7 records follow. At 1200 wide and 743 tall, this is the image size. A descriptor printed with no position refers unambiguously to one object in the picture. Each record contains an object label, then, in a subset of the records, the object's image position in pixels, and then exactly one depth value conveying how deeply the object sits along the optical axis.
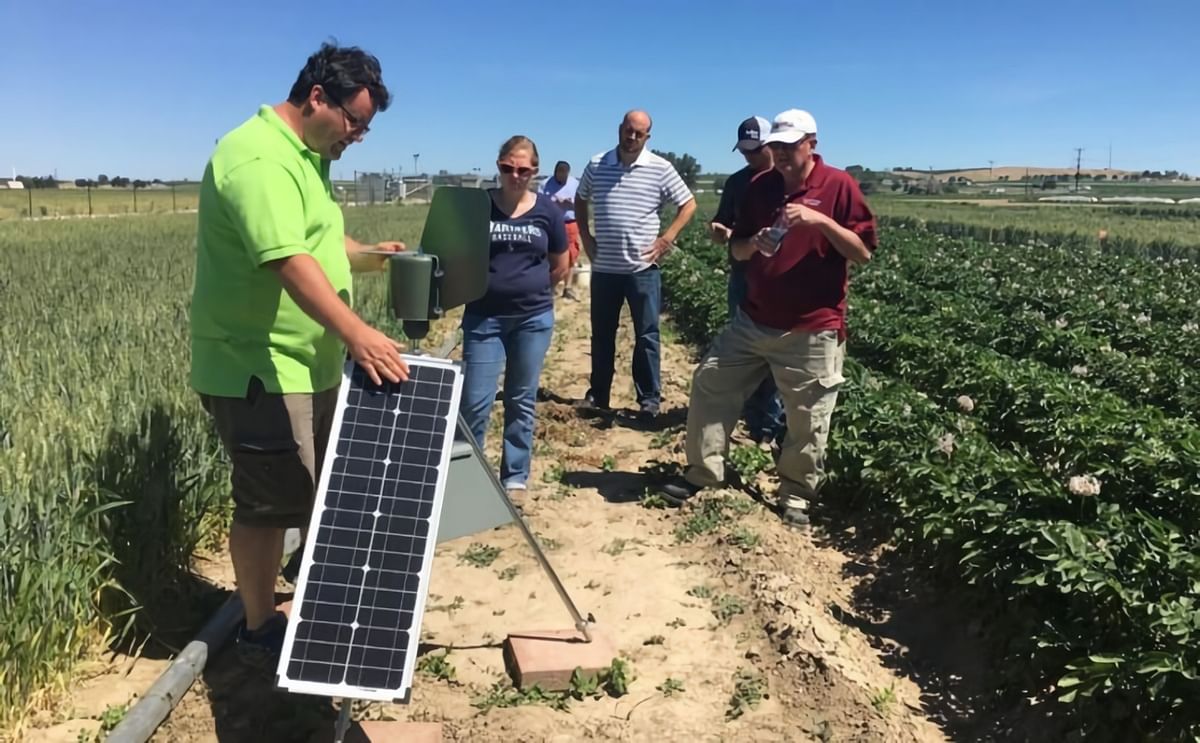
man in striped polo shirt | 6.22
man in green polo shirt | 2.48
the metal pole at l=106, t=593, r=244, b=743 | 2.64
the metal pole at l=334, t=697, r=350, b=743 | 2.50
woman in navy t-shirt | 4.62
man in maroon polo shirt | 4.27
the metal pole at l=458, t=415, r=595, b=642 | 2.99
